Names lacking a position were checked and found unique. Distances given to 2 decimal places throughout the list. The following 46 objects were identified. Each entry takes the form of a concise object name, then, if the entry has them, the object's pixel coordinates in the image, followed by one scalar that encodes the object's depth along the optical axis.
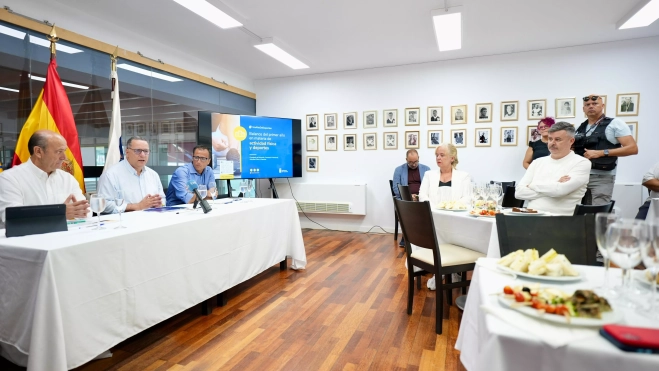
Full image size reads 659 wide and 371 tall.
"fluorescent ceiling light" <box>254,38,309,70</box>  4.49
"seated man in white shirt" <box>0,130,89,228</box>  2.24
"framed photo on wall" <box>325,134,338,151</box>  6.33
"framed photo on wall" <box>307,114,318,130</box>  6.43
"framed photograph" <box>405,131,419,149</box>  5.79
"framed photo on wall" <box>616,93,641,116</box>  4.66
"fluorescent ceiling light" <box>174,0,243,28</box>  3.32
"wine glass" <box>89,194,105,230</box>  2.03
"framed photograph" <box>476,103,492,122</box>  5.34
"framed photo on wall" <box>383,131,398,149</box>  5.93
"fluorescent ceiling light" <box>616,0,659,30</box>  3.49
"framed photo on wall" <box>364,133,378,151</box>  6.05
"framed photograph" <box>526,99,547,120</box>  5.04
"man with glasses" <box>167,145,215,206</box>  3.78
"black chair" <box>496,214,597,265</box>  1.61
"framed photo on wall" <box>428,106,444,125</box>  5.62
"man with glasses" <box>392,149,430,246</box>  5.25
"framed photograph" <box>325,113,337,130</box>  6.32
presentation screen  5.36
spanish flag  3.07
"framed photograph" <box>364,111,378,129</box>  6.04
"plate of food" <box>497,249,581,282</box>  1.07
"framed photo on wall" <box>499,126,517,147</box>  5.21
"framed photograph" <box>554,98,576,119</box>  4.91
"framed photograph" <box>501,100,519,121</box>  5.19
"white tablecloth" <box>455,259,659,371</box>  0.68
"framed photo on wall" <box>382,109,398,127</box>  5.91
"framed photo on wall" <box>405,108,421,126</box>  5.77
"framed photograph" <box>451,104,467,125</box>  5.48
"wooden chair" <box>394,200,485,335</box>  2.33
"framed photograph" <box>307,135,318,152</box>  6.47
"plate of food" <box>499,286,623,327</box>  0.77
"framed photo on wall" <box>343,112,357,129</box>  6.18
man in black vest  3.24
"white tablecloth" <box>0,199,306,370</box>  1.60
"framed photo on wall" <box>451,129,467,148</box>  5.51
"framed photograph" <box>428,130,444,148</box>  5.64
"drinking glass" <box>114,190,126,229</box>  2.12
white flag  3.77
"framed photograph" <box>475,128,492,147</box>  5.36
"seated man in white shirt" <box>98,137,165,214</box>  3.19
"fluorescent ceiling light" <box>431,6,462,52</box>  3.46
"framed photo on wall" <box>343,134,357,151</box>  6.20
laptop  1.82
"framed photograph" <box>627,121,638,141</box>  4.66
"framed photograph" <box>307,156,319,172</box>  6.49
